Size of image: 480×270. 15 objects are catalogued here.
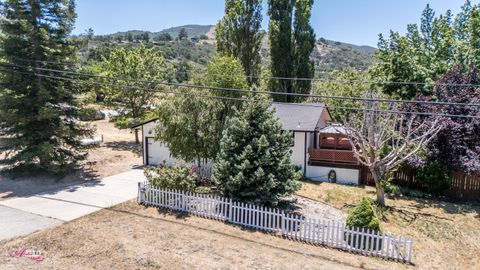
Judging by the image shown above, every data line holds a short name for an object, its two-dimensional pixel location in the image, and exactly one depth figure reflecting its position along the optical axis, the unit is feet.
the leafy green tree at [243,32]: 95.25
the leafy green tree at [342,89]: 88.78
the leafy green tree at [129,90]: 80.12
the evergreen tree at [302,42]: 92.58
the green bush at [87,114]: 57.52
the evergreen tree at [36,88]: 52.34
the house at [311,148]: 58.13
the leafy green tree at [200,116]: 48.85
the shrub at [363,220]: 32.94
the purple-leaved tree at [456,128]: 47.91
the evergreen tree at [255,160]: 39.50
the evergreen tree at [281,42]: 92.53
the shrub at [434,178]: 51.29
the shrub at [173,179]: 43.83
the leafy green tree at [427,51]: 61.05
